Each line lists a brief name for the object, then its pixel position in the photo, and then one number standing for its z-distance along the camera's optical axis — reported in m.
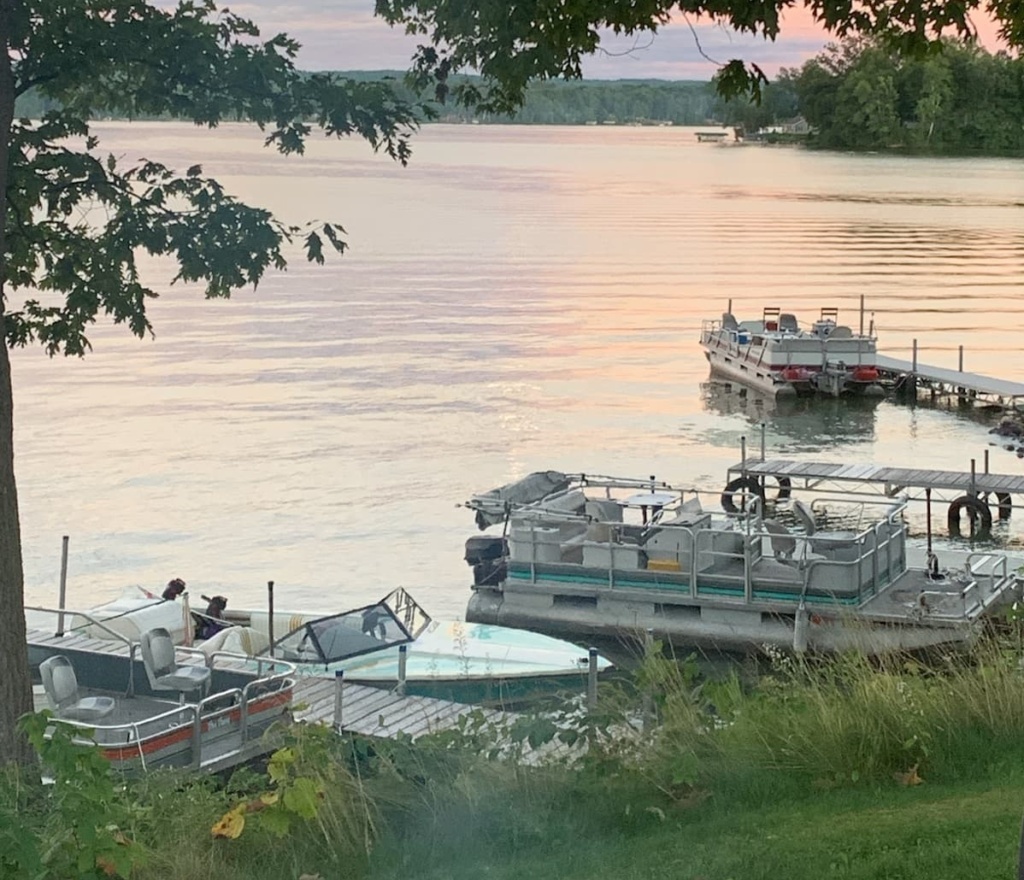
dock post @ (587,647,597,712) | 15.42
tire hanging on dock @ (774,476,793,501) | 34.12
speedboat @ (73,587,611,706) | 18.31
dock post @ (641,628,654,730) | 9.52
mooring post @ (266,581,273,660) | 19.72
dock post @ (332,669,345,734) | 15.42
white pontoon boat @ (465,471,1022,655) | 21.05
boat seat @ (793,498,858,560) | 21.33
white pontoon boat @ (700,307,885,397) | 51.28
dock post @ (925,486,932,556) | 26.65
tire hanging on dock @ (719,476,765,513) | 32.30
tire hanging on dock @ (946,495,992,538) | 30.77
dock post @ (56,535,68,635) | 20.40
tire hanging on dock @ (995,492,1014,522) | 32.78
